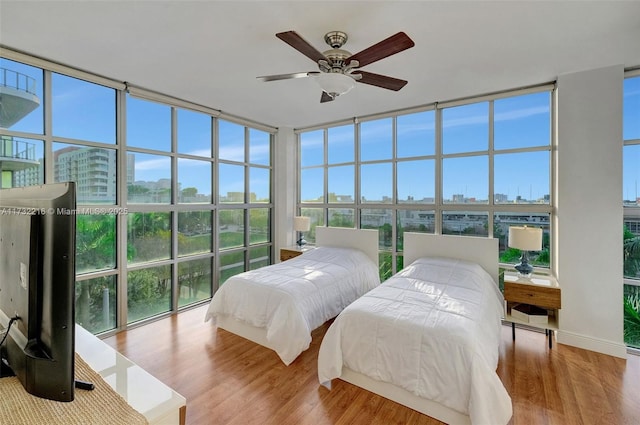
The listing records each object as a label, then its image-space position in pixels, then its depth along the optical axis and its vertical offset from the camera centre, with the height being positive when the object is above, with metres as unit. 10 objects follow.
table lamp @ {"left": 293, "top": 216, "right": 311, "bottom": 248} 4.85 -0.21
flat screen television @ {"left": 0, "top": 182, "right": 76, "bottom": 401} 0.70 -0.20
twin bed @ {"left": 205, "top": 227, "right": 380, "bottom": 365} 2.70 -0.92
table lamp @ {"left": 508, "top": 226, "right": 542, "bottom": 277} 2.97 -0.33
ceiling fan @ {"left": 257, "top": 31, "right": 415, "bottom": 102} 1.86 +1.11
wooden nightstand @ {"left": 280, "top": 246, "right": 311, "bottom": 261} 4.76 -0.67
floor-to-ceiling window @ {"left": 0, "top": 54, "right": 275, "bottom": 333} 2.78 +0.42
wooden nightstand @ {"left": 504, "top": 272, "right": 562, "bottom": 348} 2.84 -0.87
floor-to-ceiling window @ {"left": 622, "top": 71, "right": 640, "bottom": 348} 2.91 +0.08
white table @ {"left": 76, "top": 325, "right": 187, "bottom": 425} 0.86 -0.59
